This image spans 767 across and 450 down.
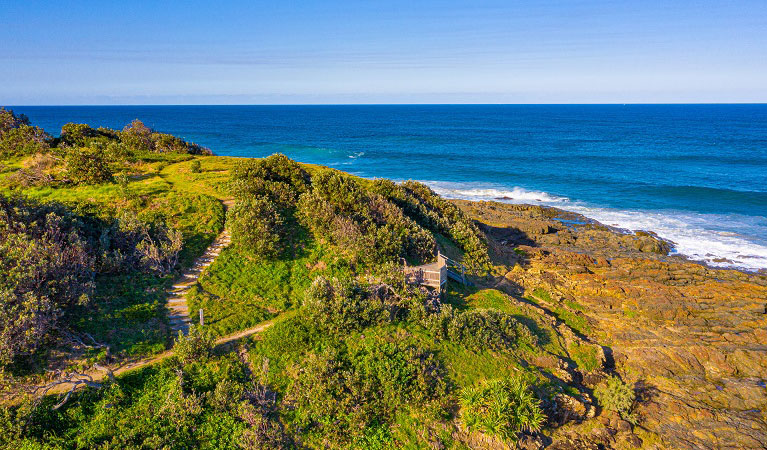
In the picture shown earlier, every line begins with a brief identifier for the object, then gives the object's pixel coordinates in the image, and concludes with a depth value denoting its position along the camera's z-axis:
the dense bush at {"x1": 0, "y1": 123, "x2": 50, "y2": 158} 40.12
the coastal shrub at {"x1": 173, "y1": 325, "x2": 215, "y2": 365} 16.72
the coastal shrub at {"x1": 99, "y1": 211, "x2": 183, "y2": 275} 20.95
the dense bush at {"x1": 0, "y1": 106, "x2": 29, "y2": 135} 43.28
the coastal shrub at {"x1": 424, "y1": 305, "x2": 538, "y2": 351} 19.83
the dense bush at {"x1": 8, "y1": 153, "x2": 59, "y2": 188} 30.61
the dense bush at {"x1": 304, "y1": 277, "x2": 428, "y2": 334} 19.69
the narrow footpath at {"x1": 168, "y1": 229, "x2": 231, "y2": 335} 19.14
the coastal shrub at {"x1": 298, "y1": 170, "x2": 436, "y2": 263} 25.00
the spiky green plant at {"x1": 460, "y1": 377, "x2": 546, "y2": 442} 15.45
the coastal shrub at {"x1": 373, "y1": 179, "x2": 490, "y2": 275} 30.66
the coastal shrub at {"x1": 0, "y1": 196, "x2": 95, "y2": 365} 14.98
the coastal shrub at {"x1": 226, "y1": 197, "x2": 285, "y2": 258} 23.75
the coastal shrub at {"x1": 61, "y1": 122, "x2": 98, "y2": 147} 45.53
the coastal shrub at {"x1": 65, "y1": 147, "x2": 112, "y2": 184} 30.28
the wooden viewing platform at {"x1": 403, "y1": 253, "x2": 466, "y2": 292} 23.52
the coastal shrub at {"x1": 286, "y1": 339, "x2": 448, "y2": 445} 15.38
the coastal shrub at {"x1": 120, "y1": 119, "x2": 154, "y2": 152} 46.51
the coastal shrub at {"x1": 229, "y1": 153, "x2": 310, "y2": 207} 28.30
